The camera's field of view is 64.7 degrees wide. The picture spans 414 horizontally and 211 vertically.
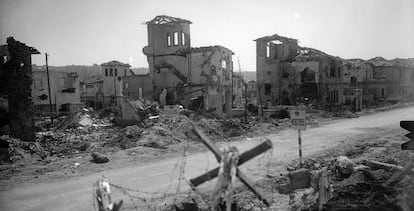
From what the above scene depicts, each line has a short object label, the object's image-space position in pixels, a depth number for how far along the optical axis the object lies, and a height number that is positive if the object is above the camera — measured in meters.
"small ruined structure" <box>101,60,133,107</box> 57.92 +2.48
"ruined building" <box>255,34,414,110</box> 45.81 +1.80
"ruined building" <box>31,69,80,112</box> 42.53 +0.62
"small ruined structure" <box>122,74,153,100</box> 41.09 +0.72
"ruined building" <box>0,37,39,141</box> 21.11 +0.35
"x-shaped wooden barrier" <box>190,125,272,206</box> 4.74 -1.00
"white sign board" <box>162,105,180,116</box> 18.42 -1.12
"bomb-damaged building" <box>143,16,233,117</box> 37.31 +2.66
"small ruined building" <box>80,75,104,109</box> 57.87 +0.20
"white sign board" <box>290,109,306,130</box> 11.96 -1.11
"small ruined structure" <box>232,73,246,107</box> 58.81 -0.22
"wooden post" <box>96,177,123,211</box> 5.01 -1.63
